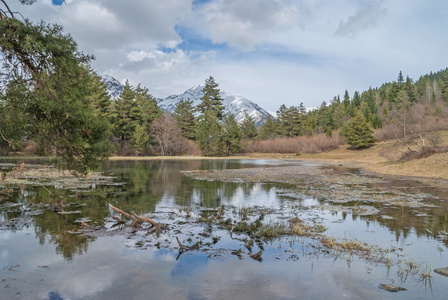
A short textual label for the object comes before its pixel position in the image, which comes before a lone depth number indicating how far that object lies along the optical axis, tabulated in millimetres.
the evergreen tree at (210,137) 68938
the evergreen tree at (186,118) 79562
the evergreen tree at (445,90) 84275
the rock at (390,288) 5851
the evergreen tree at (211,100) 85562
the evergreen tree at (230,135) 70438
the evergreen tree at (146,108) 66562
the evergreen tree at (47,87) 7352
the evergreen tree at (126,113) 63688
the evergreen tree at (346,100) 107438
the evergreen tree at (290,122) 90625
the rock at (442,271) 6590
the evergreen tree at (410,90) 89000
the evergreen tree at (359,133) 66062
